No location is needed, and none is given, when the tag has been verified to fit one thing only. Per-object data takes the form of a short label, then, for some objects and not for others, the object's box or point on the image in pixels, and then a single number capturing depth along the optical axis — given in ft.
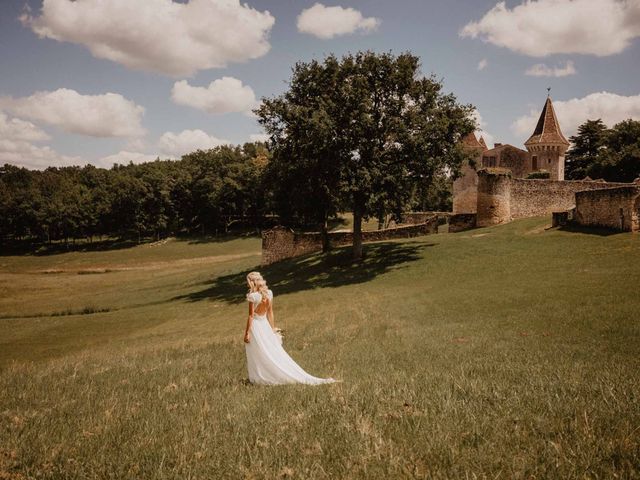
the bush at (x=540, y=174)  188.40
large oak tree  91.71
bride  26.04
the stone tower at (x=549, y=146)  202.08
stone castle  88.48
